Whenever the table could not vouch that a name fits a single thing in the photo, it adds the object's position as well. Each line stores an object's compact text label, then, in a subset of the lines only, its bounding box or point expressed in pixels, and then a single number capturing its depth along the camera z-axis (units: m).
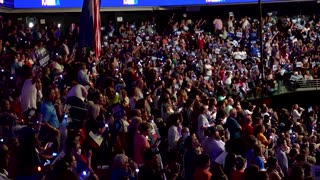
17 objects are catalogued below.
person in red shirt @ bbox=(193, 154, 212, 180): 10.29
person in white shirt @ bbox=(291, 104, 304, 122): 23.26
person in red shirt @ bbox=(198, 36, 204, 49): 31.81
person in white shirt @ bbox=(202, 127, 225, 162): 12.84
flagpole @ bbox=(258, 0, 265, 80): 26.57
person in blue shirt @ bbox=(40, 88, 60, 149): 12.18
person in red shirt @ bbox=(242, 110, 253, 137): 14.86
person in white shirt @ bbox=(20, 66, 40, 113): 13.47
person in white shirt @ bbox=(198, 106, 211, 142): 14.23
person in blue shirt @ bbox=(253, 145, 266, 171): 11.87
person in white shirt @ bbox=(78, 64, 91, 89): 15.48
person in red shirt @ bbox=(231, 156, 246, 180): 10.35
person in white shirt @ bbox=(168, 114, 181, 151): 13.27
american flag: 18.38
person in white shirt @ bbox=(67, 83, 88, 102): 13.83
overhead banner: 33.16
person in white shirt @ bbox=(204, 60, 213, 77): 27.29
